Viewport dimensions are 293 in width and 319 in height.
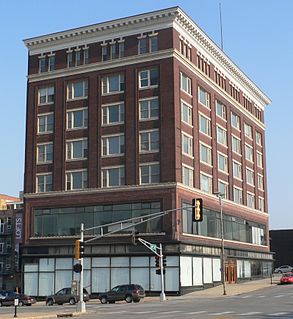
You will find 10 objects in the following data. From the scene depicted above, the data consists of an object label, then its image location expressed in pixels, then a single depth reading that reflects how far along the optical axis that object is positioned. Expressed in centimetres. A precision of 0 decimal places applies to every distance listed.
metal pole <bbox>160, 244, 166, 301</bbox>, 5839
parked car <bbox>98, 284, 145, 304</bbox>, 5831
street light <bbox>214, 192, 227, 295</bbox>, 6354
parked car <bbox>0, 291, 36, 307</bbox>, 6275
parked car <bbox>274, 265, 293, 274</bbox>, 11788
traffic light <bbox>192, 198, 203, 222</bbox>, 4116
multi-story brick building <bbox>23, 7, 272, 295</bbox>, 6838
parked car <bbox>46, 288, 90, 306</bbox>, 5999
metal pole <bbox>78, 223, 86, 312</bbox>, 4338
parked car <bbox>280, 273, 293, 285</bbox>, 7819
